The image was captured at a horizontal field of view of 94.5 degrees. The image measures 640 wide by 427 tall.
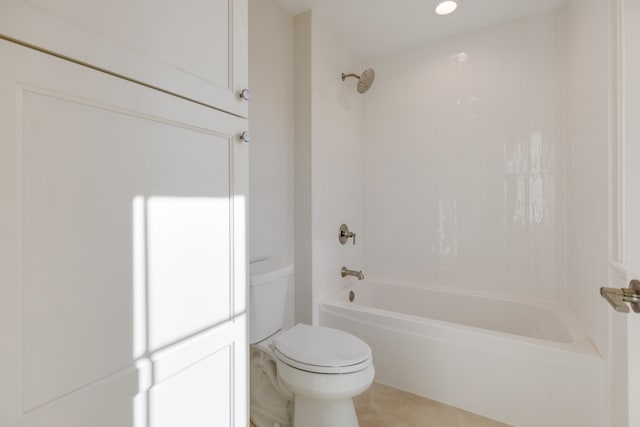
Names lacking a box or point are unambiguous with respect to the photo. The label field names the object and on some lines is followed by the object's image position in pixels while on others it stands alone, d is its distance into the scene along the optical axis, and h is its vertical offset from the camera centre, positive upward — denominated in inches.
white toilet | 49.0 -26.9
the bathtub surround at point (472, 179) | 59.4 +9.2
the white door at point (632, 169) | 37.2 +5.3
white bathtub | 55.4 -31.5
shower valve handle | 92.7 -7.0
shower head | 88.7 +40.2
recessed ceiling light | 75.1 +53.2
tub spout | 90.5 -18.9
